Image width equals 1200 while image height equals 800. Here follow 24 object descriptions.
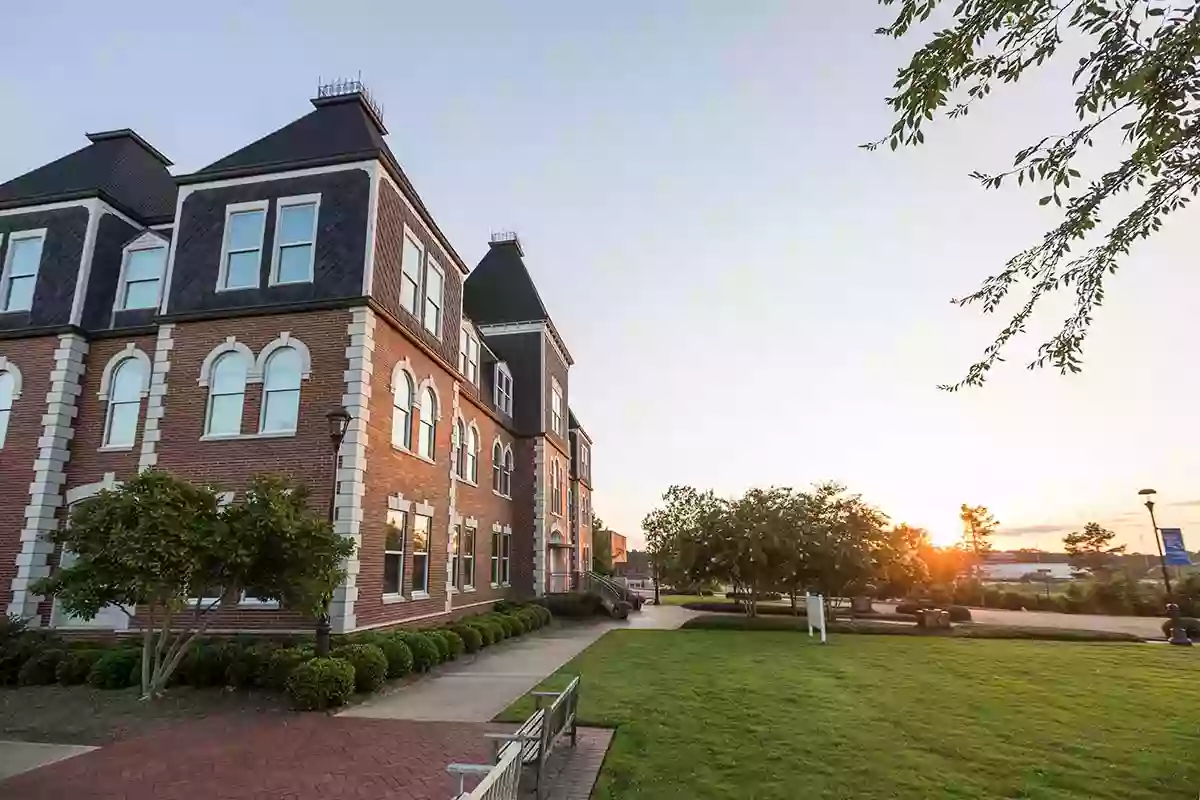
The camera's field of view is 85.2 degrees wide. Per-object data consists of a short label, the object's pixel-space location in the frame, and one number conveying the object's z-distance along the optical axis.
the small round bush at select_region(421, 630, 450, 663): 14.55
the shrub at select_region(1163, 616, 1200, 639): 23.23
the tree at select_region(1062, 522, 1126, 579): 61.22
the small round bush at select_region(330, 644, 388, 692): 11.39
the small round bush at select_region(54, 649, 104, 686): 11.76
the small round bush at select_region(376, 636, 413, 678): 12.47
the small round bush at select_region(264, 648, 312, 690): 11.05
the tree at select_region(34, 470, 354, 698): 9.98
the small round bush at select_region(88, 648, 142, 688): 11.38
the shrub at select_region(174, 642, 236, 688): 11.46
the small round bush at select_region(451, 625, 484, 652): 16.48
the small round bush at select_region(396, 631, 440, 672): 13.60
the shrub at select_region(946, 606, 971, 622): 29.41
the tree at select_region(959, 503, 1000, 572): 65.25
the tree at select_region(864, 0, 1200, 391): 4.43
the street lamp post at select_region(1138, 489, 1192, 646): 21.31
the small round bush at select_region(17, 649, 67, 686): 11.90
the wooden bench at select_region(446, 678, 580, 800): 4.54
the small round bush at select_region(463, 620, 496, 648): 17.49
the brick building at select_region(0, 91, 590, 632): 14.12
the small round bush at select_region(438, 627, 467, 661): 15.31
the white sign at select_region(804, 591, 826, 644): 21.20
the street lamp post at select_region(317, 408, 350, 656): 11.09
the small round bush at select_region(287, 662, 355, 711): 10.32
